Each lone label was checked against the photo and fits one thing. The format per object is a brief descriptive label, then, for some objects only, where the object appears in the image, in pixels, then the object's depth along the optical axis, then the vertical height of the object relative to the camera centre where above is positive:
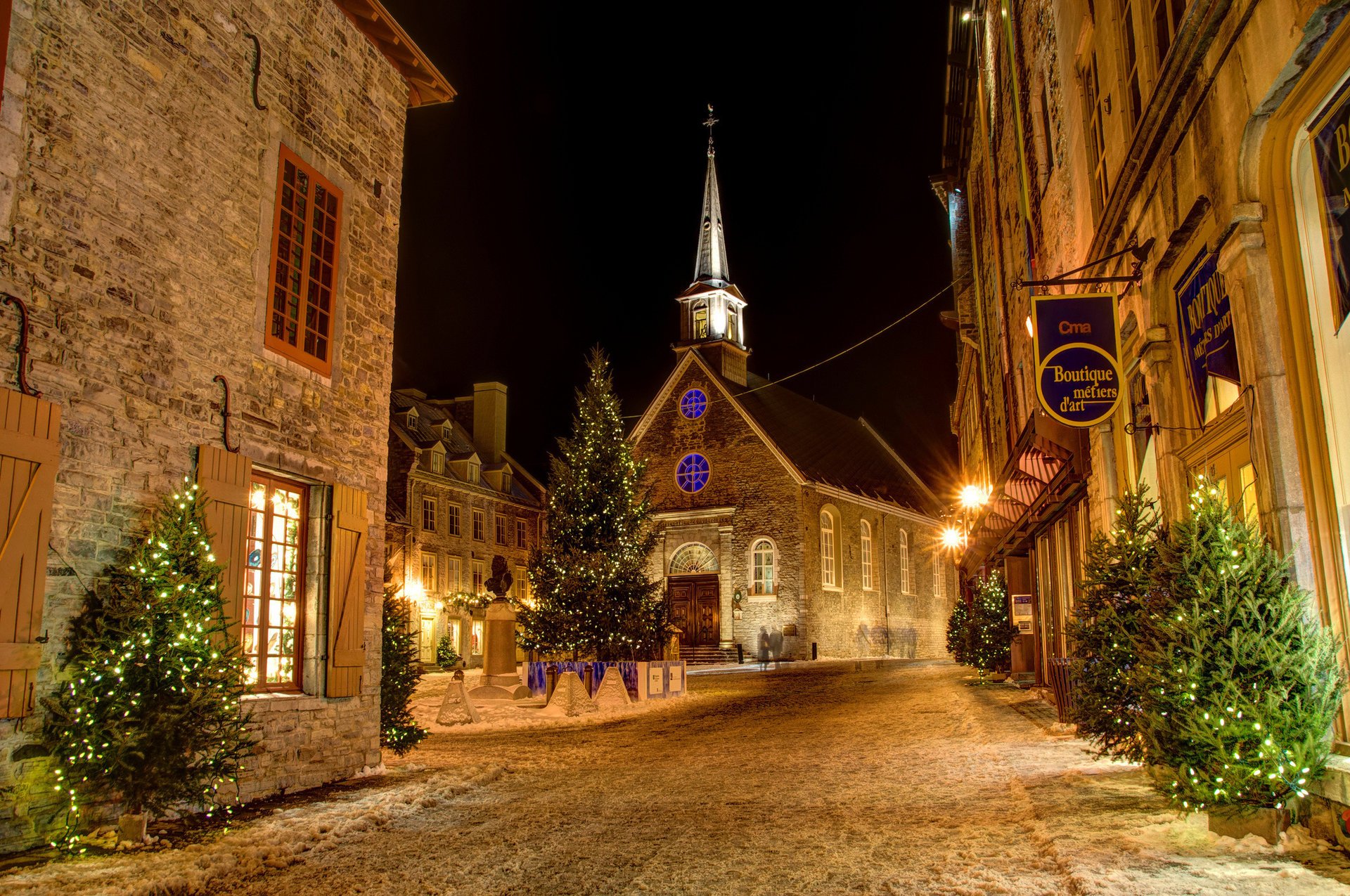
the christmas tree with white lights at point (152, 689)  6.10 -0.34
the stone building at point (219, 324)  6.09 +2.31
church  34.97 +3.91
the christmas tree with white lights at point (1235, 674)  5.25 -0.32
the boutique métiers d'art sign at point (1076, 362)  8.56 +2.18
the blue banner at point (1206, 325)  6.63 +2.04
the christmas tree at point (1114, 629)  7.30 -0.10
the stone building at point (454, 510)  33.31 +4.30
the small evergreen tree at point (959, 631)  23.53 -0.29
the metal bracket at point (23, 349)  5.98 +1.72
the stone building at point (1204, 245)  5.55 +2.51
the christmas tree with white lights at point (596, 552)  19.47 +1.47
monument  19.64 -0.24
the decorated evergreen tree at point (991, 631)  20.16 -0.25
